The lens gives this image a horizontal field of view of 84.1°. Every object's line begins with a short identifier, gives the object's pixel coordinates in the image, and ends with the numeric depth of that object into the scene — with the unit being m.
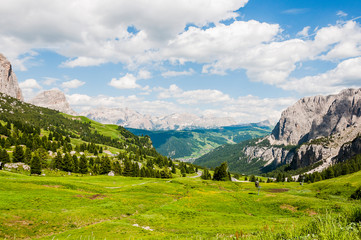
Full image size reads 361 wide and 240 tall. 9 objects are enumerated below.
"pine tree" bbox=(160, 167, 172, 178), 143.00
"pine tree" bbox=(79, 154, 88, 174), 124.75
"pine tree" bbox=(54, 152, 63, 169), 117.09
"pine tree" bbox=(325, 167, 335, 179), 155.86
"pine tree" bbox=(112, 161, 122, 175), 138.62
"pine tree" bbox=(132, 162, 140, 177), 139.50
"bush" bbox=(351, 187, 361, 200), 58.12
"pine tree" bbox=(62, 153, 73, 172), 119.56
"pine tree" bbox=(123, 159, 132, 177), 140.75
